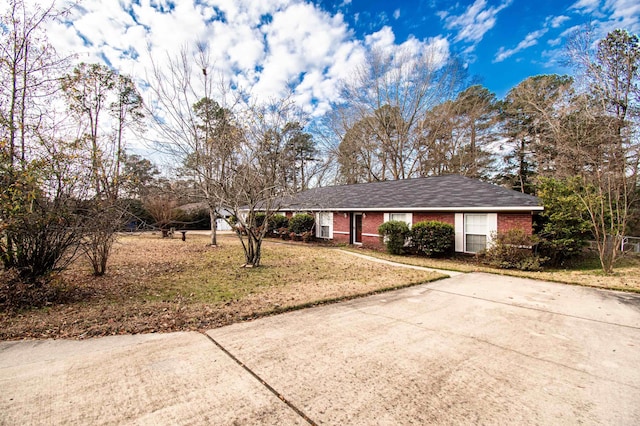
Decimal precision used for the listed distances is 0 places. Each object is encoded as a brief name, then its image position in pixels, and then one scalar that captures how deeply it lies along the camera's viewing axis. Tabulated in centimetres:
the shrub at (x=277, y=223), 2015
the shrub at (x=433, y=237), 1167
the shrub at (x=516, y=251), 955
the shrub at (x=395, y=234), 1273
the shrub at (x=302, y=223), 1847
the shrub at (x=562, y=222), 973
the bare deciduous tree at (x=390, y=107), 2292
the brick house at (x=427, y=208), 1084
